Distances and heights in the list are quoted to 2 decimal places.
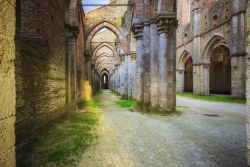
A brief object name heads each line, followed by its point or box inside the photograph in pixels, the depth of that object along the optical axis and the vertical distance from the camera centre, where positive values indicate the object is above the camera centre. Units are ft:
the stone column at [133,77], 56.08 +1.54
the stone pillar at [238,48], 54.54 +9.53
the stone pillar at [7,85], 6.25 -0.05
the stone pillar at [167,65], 28.55 +2.52
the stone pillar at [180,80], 96.63 +1.29
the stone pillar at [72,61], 36.13 +4.22
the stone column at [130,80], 60.18 +0.87
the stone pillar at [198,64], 75.41 +7.15
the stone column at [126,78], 62.59 +1.56
